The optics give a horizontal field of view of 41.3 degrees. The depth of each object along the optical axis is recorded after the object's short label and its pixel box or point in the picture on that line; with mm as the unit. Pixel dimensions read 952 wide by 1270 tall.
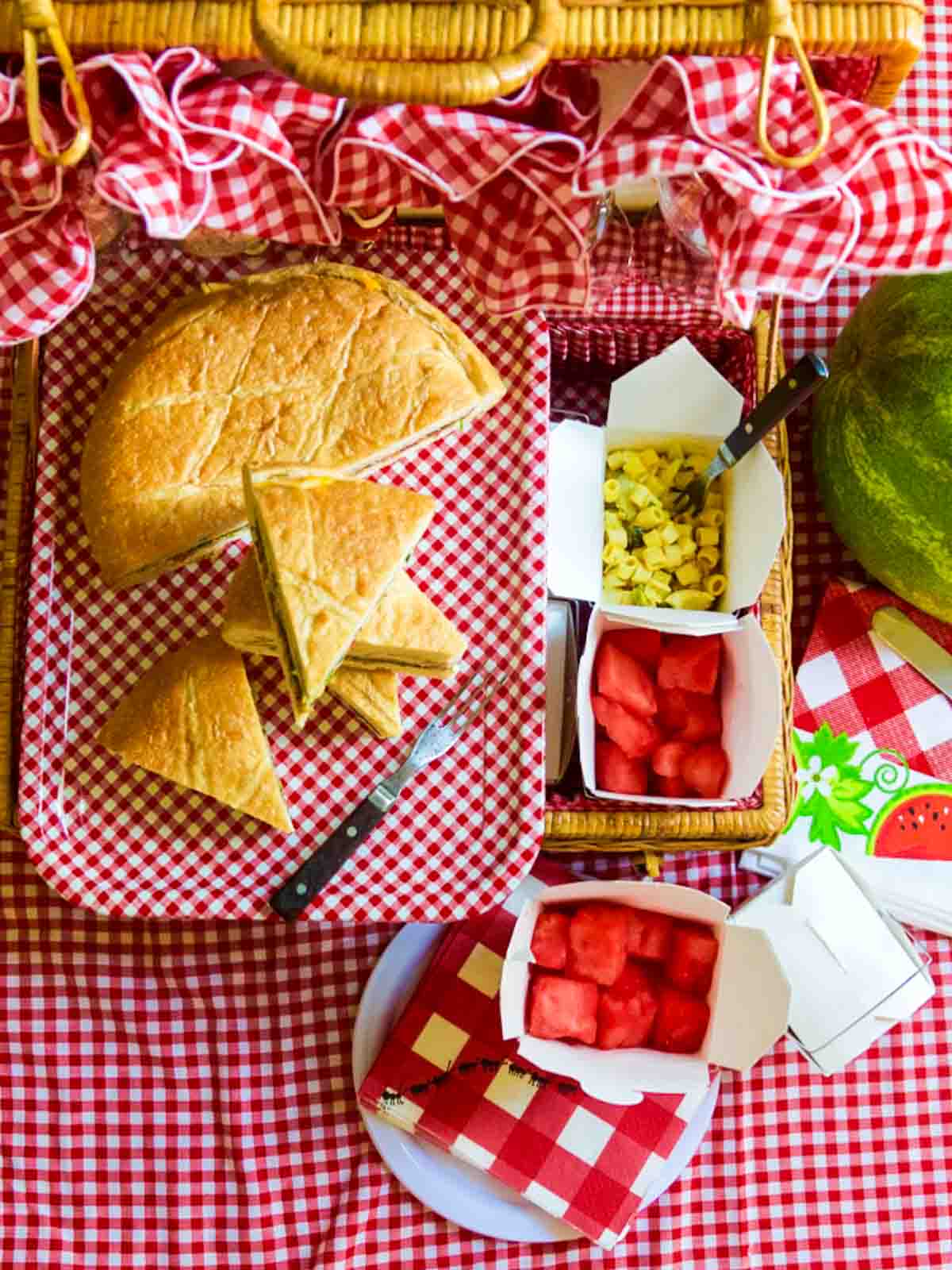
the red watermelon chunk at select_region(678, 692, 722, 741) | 1461
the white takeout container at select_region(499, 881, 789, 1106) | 1394
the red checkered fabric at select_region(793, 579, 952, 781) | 1603
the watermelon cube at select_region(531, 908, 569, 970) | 1441
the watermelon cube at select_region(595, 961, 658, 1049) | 1438
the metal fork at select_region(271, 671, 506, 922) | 1340
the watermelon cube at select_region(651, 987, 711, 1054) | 1441
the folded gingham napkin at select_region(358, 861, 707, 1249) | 1471
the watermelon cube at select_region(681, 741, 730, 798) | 1434
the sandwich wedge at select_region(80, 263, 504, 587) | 1304
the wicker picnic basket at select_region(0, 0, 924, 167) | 877
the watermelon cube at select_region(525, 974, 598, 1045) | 1420
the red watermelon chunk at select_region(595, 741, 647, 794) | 1430
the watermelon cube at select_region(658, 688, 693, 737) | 1463
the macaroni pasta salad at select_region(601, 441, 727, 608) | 1492
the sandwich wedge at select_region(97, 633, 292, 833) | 1314
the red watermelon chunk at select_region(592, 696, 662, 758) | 1431
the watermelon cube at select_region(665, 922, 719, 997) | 1455
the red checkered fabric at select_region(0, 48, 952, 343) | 959
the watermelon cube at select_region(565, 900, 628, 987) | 1447
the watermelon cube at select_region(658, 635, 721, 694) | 1452
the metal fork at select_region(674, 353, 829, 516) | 1330
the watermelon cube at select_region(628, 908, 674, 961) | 1473
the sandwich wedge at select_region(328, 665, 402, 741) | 1353
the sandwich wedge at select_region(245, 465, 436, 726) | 1244
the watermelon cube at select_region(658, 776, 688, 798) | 1443
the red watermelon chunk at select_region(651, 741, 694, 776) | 1435
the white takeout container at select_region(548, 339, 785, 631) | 1441
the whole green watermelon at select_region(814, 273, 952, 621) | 1357
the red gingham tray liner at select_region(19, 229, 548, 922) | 1357
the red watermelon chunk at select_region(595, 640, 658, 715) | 1431
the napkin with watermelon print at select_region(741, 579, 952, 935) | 1596
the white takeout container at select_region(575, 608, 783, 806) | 1384
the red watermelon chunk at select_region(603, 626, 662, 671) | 1454
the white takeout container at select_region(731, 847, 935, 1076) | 1530
